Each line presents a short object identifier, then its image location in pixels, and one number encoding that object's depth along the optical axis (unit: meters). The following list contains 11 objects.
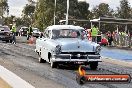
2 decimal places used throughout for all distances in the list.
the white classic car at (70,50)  16.27
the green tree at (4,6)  136.25
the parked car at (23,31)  74.62
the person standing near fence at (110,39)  42.27
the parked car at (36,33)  66.39
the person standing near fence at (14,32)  40.24
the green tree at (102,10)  129.73
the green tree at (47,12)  80.31
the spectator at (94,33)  38.00
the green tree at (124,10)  131.25
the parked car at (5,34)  40.34
